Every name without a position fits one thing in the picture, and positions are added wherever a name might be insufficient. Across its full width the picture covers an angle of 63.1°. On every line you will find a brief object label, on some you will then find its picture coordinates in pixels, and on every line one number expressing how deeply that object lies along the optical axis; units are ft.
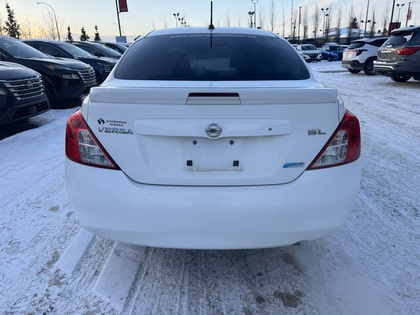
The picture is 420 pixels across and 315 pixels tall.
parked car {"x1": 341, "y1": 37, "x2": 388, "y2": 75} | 51.13
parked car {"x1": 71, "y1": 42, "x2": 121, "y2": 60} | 44.82
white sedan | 5.96
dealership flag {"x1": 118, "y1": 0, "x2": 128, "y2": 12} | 91.91
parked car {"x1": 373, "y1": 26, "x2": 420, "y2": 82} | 34.58
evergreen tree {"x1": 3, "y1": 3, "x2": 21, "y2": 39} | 169.24
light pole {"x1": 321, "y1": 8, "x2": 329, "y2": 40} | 234.58
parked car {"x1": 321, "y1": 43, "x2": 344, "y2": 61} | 105.25
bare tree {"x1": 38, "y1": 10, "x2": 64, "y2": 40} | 143.33
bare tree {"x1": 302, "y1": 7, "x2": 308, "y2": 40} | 235.61
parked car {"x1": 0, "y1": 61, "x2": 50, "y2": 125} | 17.61
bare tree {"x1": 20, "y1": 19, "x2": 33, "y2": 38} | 143.95
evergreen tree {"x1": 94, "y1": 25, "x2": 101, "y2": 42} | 234.58
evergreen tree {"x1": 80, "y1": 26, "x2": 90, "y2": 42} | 234.29
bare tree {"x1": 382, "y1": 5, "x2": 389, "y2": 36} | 229.43
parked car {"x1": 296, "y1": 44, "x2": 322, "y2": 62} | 99.32
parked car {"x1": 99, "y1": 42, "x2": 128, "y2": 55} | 57.32
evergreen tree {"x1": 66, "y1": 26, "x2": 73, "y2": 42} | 204.84
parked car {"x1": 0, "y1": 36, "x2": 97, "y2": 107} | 25.09
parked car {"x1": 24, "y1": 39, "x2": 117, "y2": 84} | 33.40
